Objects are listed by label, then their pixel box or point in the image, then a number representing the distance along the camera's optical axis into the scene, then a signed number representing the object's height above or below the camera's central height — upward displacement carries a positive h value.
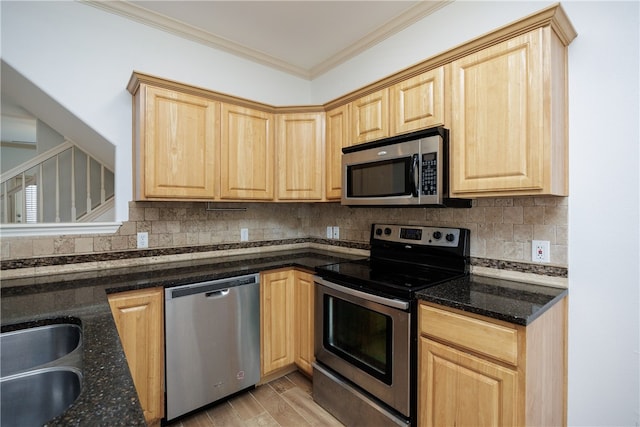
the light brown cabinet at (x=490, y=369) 1.25 -0.71
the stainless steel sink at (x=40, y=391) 0.88 -0.52
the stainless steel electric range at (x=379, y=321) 1.59 -0.64
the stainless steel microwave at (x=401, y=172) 1.74 +0.25
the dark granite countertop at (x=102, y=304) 0.65 -0.41
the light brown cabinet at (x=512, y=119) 1.42 +0.45
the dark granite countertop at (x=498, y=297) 1.28 -0.41
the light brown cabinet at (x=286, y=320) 2.26 -0.82
